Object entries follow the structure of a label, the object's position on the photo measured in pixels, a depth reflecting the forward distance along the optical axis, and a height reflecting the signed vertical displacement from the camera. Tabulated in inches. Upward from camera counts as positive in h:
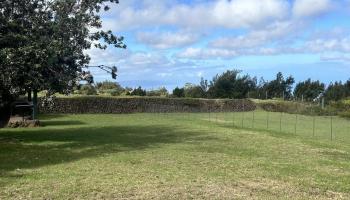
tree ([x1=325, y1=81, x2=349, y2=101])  3048.7 +51.9
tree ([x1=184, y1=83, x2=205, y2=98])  2935.5 +45.3
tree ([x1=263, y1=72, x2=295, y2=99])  3238.2 +82.3
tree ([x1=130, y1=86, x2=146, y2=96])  2444.1 +29.5
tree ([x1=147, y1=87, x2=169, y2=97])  2578.7 +32.1
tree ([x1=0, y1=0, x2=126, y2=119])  695.1 +79.7
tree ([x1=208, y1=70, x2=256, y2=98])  3038.9 +78.9
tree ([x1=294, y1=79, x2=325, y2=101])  3238.2 +70.9
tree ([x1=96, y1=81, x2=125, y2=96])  2367.1 +50.7
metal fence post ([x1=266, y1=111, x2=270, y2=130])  1420.3 -61.8
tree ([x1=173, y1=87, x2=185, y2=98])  2770.7 +35.9
